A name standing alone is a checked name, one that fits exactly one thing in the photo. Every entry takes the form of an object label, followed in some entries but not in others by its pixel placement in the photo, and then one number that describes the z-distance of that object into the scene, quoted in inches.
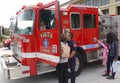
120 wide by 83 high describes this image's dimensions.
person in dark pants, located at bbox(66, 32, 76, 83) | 226.7
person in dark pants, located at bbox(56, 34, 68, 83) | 216.6
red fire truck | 228.1
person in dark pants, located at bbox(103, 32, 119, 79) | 267.7
